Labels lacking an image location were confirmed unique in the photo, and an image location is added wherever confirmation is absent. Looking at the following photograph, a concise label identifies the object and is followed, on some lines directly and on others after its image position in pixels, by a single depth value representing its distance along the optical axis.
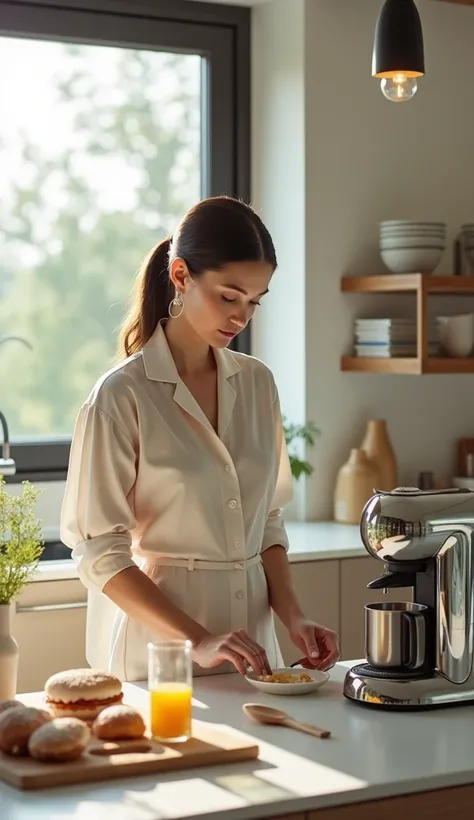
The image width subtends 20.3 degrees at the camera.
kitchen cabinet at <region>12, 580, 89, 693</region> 3.17
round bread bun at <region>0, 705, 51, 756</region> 1.69
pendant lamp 2.16
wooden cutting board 1.61
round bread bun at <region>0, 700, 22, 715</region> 1.83
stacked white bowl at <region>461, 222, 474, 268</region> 3.99
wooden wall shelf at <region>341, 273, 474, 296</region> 3.75
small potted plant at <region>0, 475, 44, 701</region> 2.10
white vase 2.09
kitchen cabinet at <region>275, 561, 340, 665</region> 3.42
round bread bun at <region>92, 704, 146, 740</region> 1.75
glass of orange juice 1.76
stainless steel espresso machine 1.99
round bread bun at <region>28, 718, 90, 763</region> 1.65
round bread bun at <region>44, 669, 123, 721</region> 1.89
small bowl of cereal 2.04
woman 2.22
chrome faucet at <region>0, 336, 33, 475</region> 3.45
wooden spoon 1.85
